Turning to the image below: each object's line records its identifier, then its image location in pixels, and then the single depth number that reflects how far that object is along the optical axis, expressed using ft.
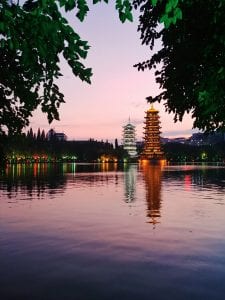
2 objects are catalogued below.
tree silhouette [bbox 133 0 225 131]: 12.49
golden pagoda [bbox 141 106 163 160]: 378.59
